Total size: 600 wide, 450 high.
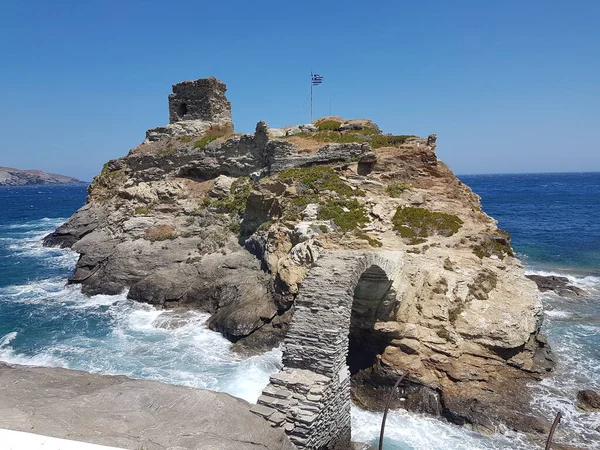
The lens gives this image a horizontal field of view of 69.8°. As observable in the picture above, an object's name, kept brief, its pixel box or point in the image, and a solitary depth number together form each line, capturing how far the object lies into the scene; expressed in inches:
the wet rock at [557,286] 1185.4
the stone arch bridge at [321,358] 473.4
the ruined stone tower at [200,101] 1560.0
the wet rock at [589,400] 621.5
